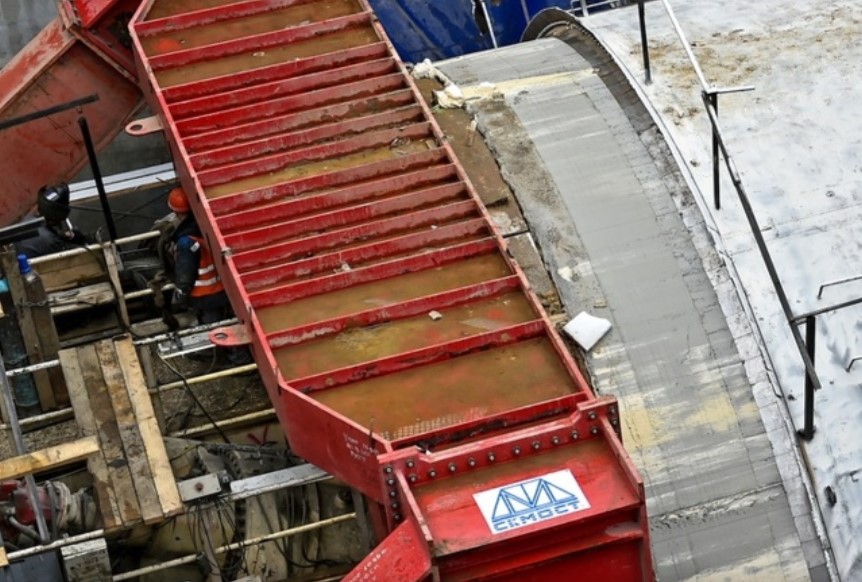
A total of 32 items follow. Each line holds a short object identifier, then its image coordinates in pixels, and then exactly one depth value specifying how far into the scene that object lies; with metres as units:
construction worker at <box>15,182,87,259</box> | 18.52
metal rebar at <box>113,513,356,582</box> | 14.75
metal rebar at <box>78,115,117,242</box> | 18.25
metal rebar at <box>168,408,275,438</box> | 16.44
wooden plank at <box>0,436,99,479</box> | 13.63
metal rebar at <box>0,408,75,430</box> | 16.06
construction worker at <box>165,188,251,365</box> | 17.19
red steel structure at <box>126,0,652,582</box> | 12.55
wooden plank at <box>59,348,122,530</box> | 14.44
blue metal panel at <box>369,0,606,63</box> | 24.20
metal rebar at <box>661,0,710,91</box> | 15.21
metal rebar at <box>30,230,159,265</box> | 17.95
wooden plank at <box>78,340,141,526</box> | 14.44
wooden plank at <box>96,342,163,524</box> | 14.40
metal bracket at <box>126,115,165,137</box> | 17.19
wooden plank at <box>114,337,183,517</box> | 14.42
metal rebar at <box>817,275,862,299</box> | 15.15
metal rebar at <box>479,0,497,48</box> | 23.45
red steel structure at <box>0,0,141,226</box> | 18.22
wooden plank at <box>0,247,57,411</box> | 17.27
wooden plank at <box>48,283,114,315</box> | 17.80
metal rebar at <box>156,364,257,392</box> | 15.95
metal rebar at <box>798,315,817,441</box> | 13.59
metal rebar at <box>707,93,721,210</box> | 15.53
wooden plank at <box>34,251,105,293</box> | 18.12
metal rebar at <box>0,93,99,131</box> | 18.00
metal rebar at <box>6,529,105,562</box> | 13.81
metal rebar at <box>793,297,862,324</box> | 13.23
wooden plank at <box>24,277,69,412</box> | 17.41
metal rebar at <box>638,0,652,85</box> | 17.03
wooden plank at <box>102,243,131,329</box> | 17.56
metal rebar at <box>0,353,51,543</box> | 13.98
